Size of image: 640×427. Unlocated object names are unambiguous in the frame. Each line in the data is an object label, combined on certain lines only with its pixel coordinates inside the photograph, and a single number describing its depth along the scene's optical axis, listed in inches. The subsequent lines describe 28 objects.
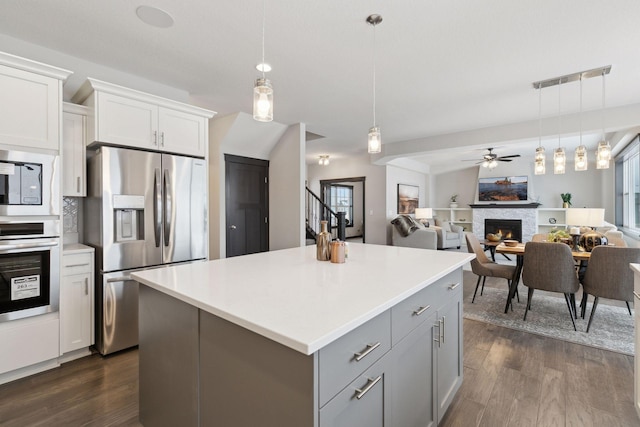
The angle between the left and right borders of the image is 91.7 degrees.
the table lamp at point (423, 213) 333.7
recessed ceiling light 85.4
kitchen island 37.6
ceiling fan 268.7
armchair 317.1
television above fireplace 351.3
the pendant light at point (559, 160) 137.6
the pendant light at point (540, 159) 146.5
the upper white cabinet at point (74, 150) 104.2
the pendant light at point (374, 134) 89.6
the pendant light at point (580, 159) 133.0
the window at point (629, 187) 213.8
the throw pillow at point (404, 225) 298.5
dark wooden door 196.9
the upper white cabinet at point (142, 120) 103.4
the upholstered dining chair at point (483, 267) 143.3
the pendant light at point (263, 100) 63.6
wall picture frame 339.6
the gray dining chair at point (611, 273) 111.6
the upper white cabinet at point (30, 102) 85.4
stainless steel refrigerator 103.6
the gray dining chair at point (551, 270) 120.6
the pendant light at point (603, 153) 125.8
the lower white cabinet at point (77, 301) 98.1
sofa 296.0
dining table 127.6
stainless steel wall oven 85.7
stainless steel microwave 86.0
